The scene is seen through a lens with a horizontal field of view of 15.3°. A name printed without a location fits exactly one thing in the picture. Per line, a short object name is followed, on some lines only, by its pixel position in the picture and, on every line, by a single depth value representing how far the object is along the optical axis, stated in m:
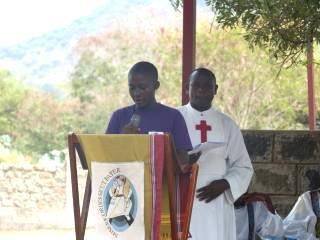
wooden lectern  4.74
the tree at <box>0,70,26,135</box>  26.58
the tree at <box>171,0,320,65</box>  7.08
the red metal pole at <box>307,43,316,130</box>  11.03
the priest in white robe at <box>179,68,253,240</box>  6.57
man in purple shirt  5.45
